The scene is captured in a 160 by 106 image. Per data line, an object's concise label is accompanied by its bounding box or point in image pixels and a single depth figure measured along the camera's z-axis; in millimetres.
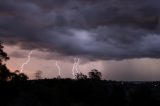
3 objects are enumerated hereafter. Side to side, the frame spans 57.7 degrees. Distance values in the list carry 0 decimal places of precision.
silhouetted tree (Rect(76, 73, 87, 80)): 41561
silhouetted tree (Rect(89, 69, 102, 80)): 48502
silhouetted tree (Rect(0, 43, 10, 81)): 34002
